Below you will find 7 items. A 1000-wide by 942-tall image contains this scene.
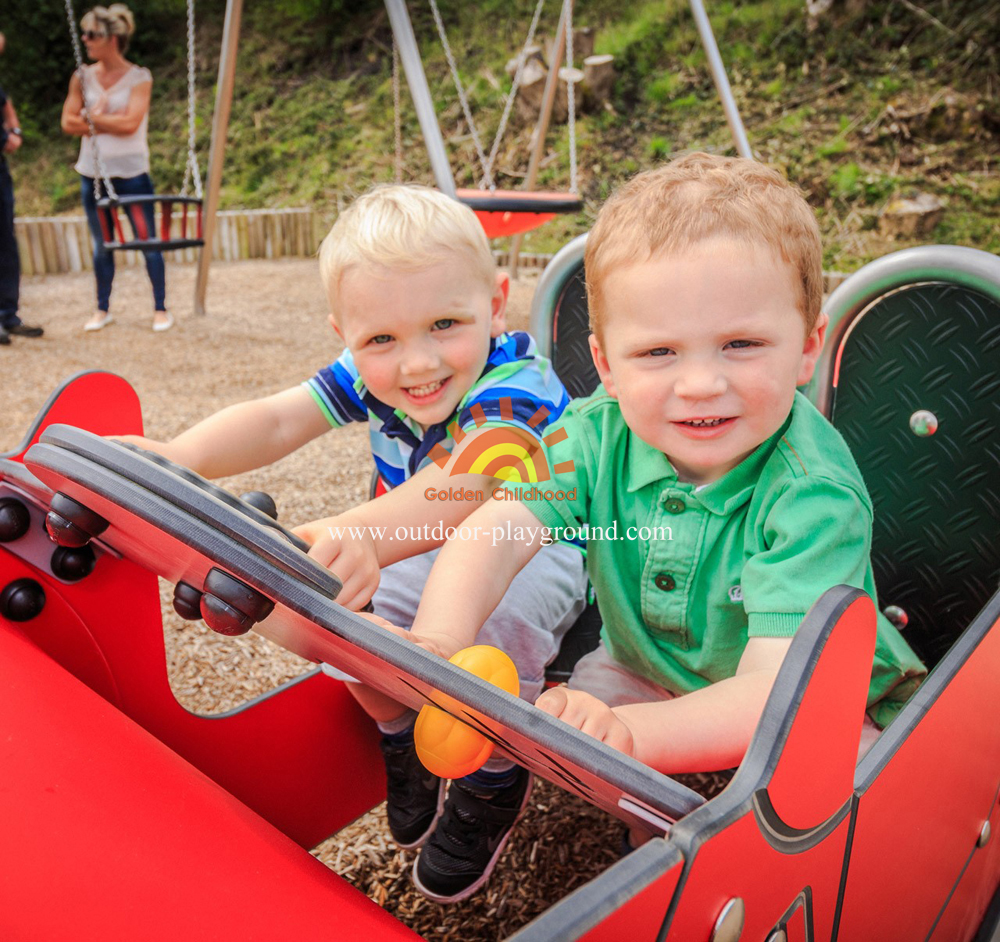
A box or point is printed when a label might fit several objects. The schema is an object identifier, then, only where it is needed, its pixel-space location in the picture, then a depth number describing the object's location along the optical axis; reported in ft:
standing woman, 11.72
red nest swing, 9.24
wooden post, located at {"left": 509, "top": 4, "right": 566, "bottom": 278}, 12.46
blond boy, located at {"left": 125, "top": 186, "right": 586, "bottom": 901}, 3.28
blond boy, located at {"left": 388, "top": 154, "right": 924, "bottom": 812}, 2.32
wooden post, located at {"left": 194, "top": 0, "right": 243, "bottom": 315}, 10.25
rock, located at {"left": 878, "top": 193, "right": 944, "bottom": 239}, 16.76
